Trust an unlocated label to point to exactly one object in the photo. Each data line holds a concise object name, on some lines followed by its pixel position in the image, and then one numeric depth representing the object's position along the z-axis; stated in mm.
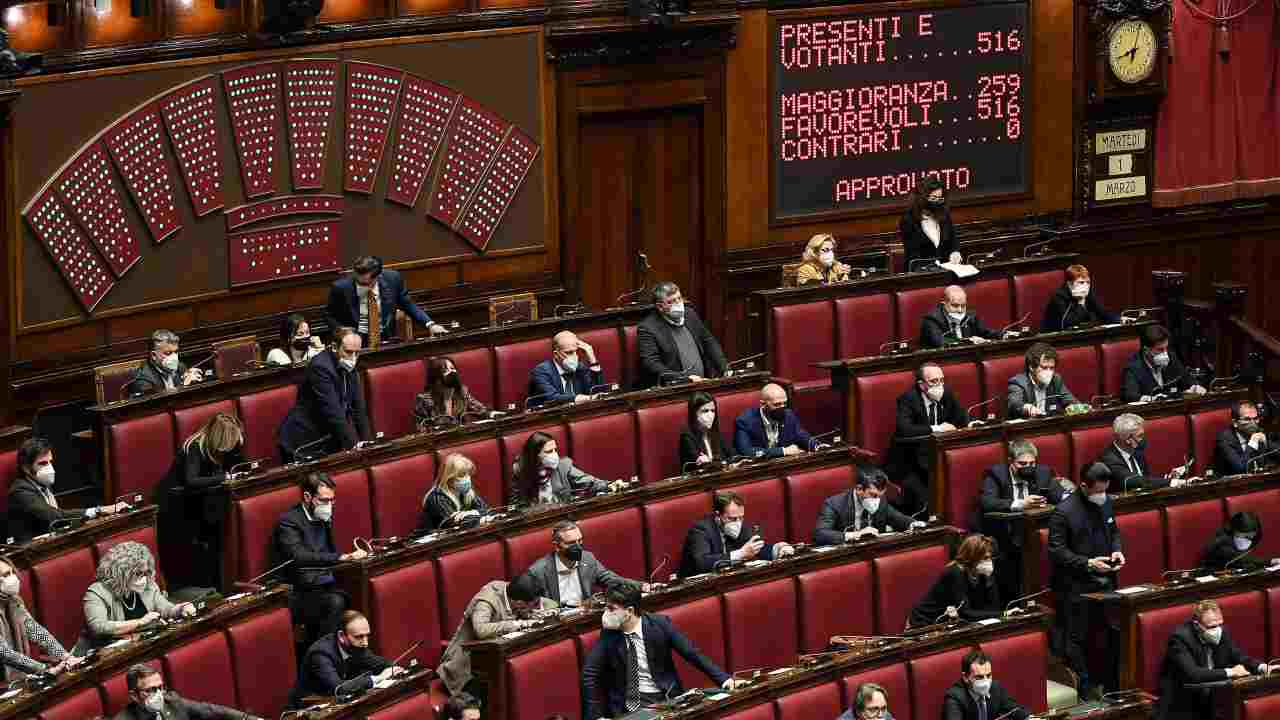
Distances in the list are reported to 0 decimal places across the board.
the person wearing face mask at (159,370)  15984
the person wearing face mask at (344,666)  13562
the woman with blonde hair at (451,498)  15406
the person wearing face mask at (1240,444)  17797
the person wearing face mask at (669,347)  17781
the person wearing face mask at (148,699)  12531
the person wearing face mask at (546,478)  15914
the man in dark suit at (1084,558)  15992
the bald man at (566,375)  17172
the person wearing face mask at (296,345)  16891
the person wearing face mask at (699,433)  16766
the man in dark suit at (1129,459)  17094
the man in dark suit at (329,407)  16062
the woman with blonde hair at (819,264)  19141
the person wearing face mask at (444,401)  16750
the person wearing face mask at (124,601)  13531
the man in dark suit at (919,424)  17359
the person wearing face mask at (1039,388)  17797
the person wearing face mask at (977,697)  14234
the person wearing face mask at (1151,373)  18594
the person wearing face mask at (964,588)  15281
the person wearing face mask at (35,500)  14445
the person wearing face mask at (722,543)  15445
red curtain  22312
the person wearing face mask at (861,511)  16047
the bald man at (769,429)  16883
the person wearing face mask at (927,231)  19687
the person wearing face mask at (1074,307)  19344
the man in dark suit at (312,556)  14672
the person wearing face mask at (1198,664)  15117
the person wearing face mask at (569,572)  14711
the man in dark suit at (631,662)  13937
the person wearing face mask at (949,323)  18578
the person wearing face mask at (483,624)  14227
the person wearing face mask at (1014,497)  16641
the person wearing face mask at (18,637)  13023
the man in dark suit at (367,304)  17500
